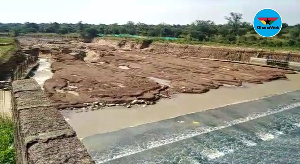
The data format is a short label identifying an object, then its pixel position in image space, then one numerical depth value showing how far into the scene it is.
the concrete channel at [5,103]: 9.05
